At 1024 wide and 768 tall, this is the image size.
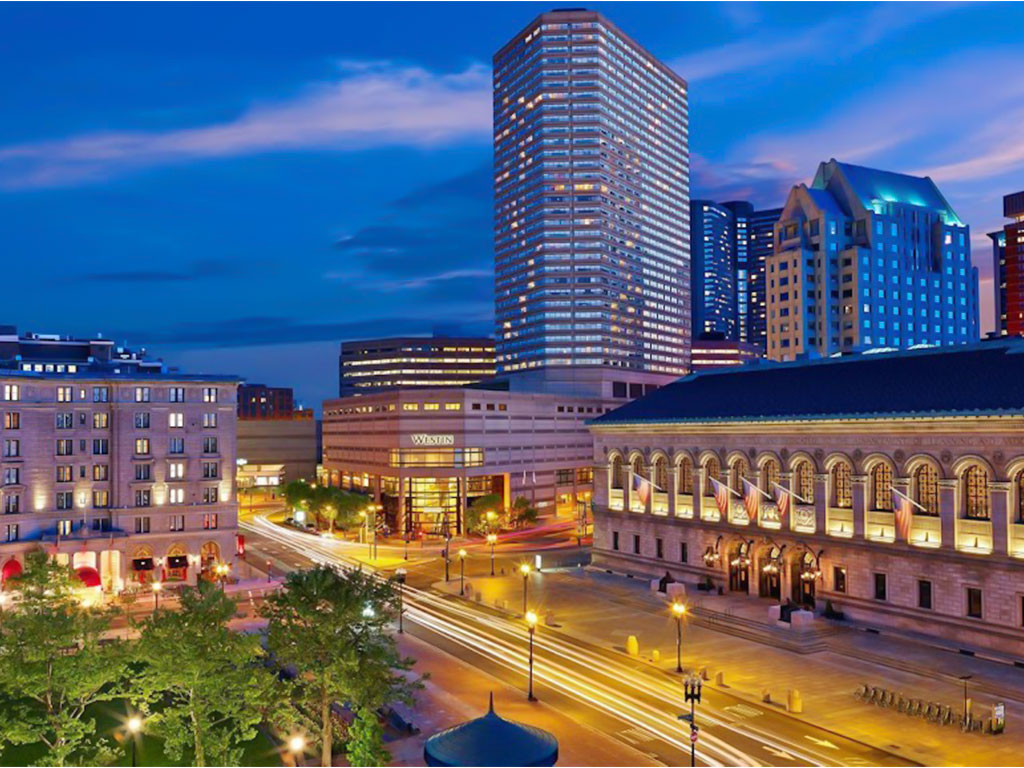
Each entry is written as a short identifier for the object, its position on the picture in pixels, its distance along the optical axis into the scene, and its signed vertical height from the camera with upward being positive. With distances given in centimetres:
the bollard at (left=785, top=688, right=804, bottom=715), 4369 -1282
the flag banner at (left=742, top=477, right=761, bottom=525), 6831 -521
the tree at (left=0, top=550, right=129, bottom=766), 3353 -903
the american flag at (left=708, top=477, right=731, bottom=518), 7081 -507
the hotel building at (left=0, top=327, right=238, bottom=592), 7869 -352
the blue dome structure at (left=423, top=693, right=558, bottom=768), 2789 -964
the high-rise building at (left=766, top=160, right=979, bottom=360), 16525 +3011
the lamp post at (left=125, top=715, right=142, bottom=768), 3494 -1100
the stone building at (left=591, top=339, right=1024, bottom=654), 5447 -397
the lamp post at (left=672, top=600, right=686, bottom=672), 4828 -1175
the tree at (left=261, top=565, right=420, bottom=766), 3578 -840
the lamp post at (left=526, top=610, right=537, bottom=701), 4845 -978
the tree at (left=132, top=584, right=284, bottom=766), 3394 -920
